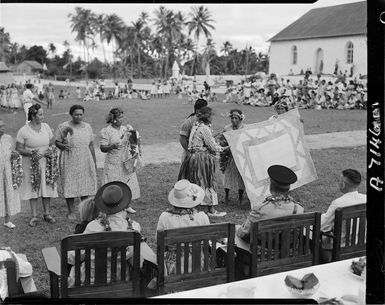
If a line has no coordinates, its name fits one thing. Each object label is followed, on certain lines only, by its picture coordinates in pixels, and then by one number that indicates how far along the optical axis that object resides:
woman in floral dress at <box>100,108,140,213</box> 5.60
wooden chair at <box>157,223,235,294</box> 3.36
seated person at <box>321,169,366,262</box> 4.13
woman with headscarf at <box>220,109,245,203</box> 6.37
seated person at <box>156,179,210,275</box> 3.75
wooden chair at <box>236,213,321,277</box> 3.61
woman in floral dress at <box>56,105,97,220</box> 5.46
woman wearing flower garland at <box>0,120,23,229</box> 5.01
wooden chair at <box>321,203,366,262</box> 3.90
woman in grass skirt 5.82
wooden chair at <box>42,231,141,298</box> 3.21
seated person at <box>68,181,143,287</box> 3.56
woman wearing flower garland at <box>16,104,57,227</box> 5.20
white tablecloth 3.14
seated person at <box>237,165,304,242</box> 3.82
